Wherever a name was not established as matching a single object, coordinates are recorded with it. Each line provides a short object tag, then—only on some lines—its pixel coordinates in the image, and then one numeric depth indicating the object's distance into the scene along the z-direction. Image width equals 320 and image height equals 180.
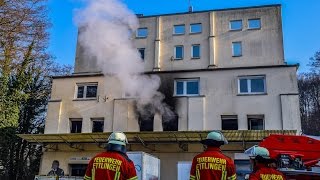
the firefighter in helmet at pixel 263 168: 4.18
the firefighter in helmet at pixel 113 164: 3.60
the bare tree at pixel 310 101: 31.12
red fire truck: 6.62
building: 15.81
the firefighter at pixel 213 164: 3.84
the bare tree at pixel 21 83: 16.04
